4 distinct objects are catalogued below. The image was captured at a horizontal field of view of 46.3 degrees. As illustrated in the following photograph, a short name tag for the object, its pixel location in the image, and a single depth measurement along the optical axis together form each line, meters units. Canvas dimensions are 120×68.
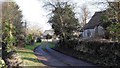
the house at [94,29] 25.63
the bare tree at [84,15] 45.77
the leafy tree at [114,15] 10.56
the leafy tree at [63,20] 28.39
